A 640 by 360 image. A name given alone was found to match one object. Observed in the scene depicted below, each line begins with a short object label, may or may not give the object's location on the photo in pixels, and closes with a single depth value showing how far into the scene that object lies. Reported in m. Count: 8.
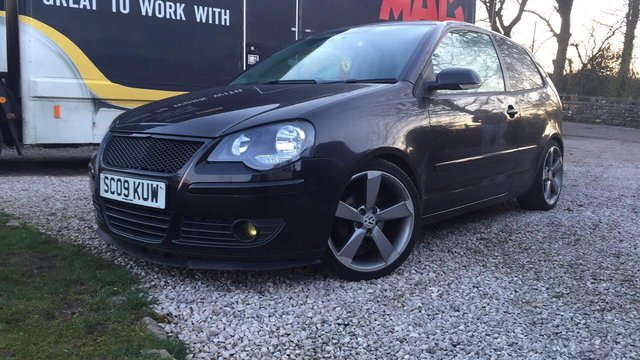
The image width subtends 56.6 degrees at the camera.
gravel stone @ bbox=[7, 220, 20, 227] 4.31
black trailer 6.95
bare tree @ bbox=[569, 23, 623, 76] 27.11
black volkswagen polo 3.13
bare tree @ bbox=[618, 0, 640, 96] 24.73
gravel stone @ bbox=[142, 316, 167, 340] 2.67
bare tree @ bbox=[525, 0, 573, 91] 25.66
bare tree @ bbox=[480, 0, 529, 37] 26.42
